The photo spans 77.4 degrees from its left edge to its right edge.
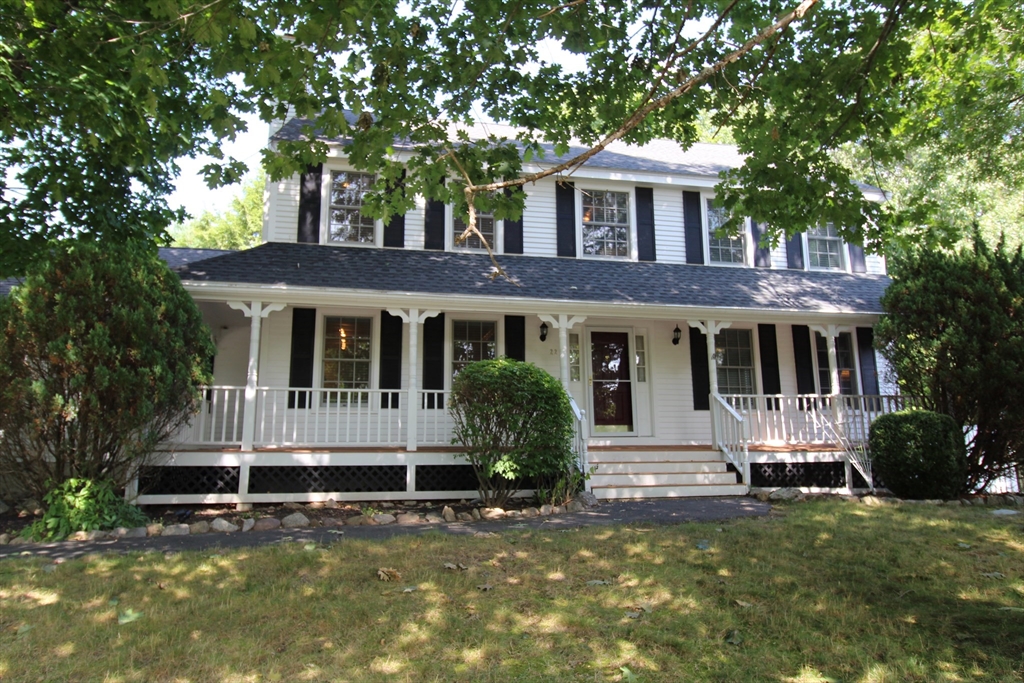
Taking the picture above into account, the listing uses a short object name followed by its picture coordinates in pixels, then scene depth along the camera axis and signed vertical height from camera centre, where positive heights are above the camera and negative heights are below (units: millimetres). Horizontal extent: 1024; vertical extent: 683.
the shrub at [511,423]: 8367 +38
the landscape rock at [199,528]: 7332 -1134
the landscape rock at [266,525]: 7514 -1139
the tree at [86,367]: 6922 +689
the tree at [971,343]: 8992 +1132
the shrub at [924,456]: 8805 -465
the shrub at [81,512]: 6866 -907
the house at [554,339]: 9359 +1529
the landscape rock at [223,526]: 7402 -1129
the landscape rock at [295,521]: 7637 -1112
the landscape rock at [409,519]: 7750 -1127
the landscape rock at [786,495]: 9062 -1017
